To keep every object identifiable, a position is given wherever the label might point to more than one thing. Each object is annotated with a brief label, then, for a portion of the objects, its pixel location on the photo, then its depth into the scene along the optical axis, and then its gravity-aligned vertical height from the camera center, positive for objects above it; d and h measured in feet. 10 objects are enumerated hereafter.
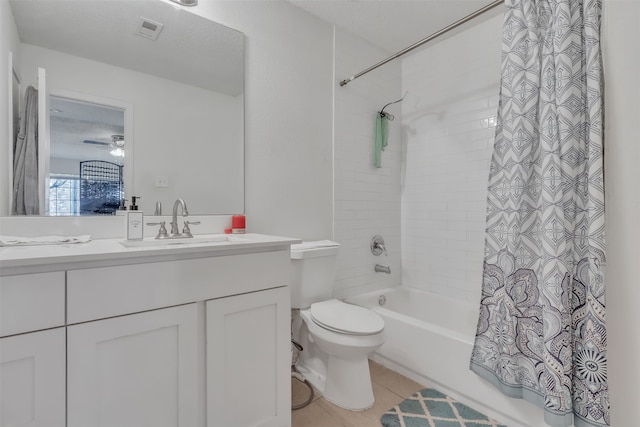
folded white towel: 3.96 -0.36
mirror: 4.66 +1.87
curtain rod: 5.14 +3.30
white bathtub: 5.03 -2.76
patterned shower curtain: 4.05 -0.12
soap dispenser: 4.58 -0.17
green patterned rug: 5.07 -3.36
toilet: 5.31 -2.06
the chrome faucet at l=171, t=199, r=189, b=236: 5.13 -0.08
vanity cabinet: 2.97 -1.42
